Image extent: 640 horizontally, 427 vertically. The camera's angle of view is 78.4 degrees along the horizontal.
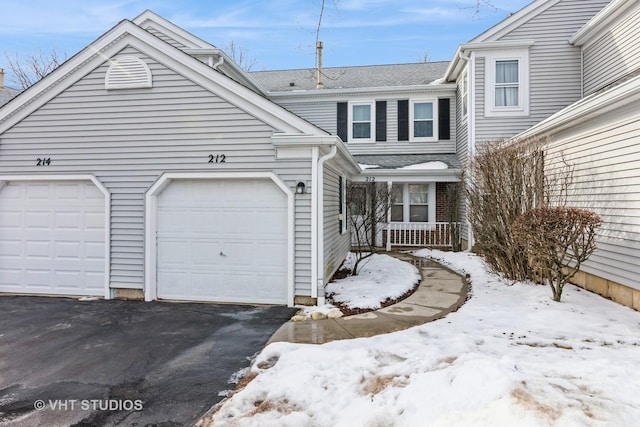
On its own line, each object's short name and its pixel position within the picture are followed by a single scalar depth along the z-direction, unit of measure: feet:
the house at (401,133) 45.59
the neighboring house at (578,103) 19.49
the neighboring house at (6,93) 41.87
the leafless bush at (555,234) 19.25
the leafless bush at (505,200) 24.52
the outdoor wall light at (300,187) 22.22
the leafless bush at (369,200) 31.42
